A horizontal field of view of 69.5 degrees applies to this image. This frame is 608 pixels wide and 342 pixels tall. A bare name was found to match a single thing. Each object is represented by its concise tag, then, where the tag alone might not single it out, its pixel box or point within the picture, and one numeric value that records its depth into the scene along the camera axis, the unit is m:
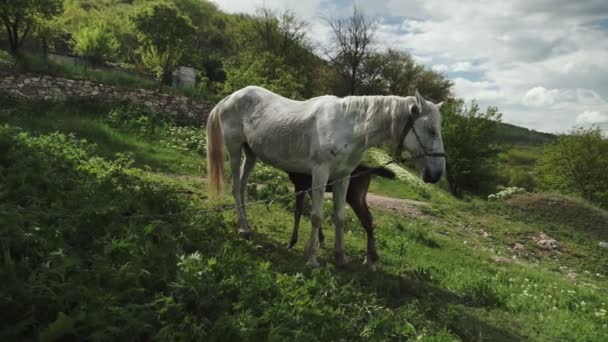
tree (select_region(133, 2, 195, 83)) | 22.91
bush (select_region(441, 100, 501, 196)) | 30.95
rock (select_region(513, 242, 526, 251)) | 12.51
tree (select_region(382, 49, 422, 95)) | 46.26
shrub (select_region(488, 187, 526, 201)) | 24.47
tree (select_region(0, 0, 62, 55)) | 16.89
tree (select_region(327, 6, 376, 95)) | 42.72
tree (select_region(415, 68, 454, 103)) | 49.78
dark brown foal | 5.97
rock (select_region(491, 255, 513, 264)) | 10.01
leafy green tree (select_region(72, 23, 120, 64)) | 28.36
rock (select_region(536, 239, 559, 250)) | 13.23
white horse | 4.95
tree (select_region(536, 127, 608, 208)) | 40.00
